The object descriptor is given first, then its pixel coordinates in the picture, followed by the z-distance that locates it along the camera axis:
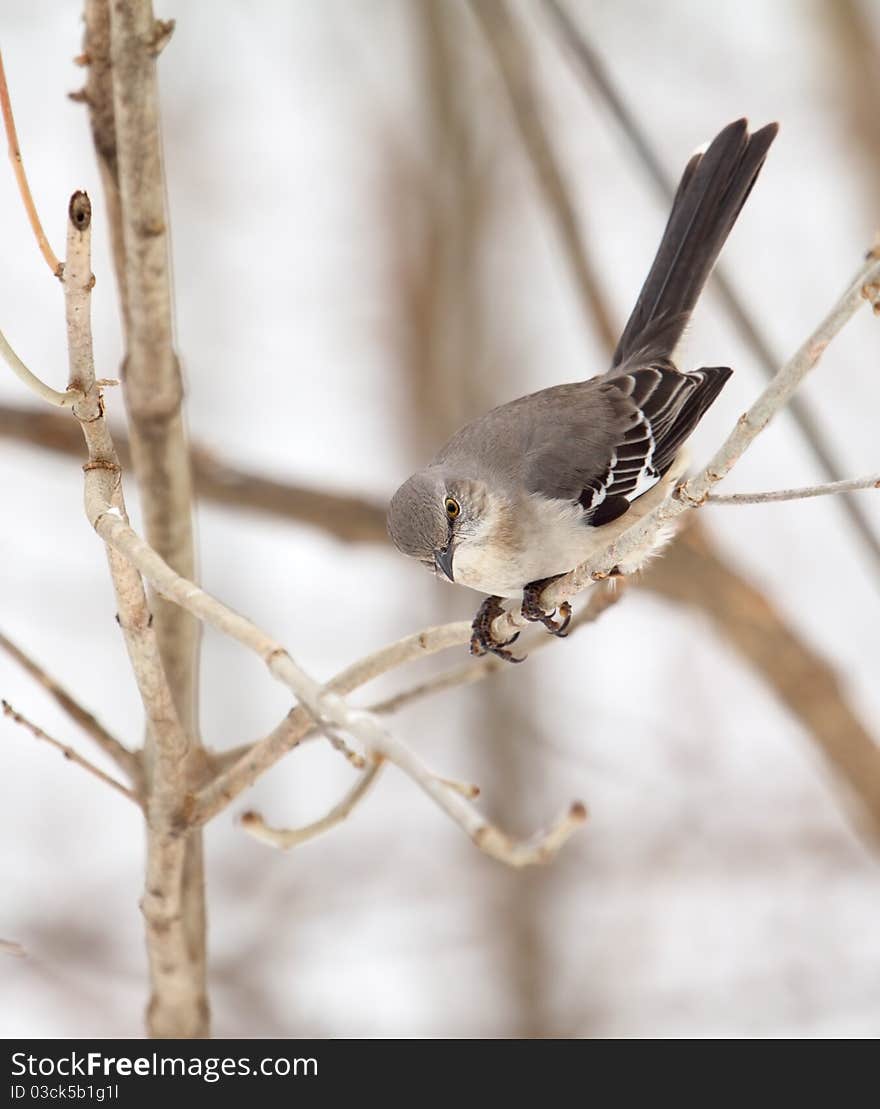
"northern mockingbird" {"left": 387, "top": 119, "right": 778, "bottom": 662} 6.85
